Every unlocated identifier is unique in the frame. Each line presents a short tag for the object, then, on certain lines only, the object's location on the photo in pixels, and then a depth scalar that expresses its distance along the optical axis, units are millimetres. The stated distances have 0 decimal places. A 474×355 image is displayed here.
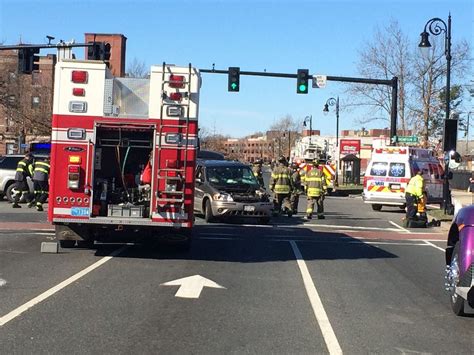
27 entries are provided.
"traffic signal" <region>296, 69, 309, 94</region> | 29141
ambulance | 24000
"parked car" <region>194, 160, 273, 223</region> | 16656
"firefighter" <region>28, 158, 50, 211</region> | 16203
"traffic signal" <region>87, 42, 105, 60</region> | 24627
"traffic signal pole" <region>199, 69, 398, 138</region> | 28786
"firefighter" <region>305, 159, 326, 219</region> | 19114
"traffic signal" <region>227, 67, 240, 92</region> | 29356
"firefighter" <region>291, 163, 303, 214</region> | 20541
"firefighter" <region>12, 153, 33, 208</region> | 17934
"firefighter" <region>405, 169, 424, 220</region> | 18266
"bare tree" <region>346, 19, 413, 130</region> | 39281
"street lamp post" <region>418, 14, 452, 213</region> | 21797
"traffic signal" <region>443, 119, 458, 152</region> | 20688
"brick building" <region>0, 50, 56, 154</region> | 43188
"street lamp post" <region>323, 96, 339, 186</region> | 47225
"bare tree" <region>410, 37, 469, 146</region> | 37781
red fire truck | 10180
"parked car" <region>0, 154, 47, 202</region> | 22547
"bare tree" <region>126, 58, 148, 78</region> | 51525
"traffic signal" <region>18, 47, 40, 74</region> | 26266
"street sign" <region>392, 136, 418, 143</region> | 29922
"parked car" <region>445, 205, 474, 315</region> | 6477
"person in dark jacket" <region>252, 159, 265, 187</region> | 21872
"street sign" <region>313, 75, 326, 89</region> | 29328
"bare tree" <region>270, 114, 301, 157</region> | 115662
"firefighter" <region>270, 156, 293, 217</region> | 19750
